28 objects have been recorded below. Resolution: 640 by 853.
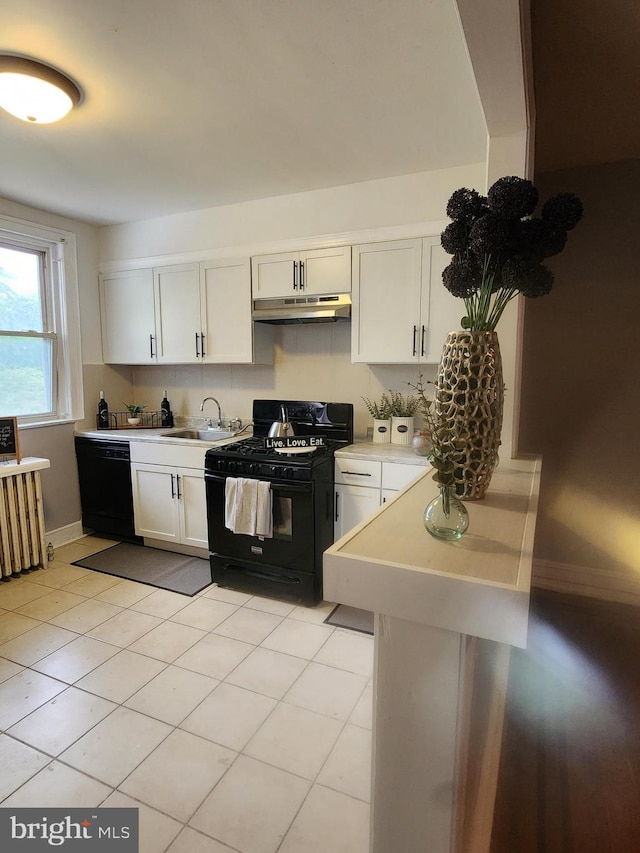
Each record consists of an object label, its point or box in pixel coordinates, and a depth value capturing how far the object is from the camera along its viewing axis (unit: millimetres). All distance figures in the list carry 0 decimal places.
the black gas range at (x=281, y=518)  2756
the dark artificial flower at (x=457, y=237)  1227
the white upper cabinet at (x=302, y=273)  3047
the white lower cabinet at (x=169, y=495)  3291
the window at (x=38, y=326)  3422
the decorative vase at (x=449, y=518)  979
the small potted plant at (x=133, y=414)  4071
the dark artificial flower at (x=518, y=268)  1152
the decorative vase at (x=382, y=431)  3193
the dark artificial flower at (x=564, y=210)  1131
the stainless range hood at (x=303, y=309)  3051
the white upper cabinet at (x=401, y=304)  2814
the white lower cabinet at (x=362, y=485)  2754
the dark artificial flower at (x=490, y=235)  1123
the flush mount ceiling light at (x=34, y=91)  1811
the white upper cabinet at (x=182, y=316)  3398
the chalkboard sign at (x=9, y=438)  3102
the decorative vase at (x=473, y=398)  1157
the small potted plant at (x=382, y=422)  3195
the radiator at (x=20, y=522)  3078
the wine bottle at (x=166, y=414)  4008
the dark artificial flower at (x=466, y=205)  1188
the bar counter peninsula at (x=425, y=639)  784
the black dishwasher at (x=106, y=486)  3631
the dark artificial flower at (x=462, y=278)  1224
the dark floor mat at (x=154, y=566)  3100
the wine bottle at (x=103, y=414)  3967
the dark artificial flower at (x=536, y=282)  1163
